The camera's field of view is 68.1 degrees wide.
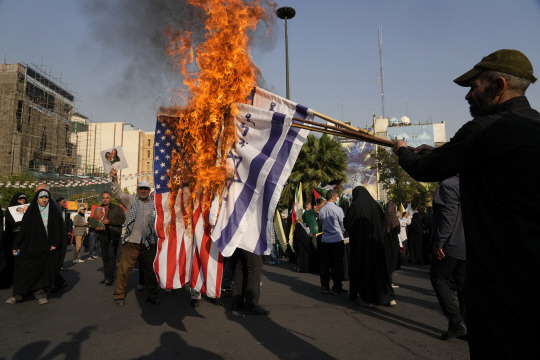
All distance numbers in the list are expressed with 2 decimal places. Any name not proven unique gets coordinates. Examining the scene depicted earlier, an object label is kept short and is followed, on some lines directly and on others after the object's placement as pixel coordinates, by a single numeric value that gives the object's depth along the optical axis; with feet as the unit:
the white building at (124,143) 288.71
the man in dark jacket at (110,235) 30.91
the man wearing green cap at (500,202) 5.90
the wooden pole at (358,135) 9.41
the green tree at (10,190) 115.18
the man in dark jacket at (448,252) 15.96
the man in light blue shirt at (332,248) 26.25
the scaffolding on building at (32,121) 151.33
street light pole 56.95
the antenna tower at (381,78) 223.55
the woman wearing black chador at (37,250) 23.54
